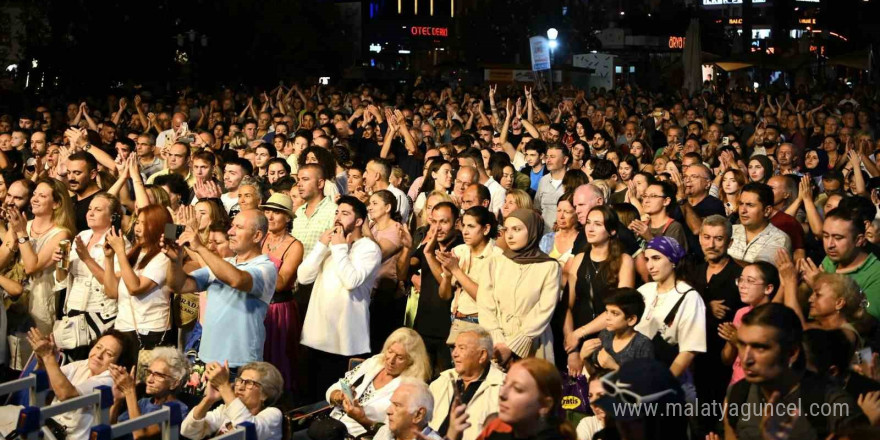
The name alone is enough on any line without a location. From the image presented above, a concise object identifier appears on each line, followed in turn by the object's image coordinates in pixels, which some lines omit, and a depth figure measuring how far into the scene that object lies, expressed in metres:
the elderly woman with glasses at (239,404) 6.43
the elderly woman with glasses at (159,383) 6.75
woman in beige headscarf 7.30
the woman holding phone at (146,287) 7.78
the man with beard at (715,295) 7.46
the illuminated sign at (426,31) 95.38
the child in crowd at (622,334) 6.62
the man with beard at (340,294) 8.19
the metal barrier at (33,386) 5.88
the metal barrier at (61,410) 5.25
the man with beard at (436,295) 8.36
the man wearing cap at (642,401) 4.25
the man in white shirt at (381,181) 10.94
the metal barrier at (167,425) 5.25
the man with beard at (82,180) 10.27
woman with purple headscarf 6.94
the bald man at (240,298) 7.42
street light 31.90
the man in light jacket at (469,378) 6.64
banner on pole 26.03
